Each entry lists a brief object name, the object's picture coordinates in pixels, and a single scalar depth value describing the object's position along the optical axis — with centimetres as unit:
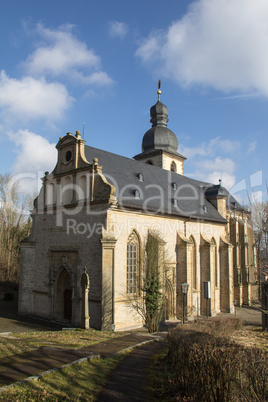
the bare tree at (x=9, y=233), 3678
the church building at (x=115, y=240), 1969
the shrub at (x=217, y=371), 587
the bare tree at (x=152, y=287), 1955
